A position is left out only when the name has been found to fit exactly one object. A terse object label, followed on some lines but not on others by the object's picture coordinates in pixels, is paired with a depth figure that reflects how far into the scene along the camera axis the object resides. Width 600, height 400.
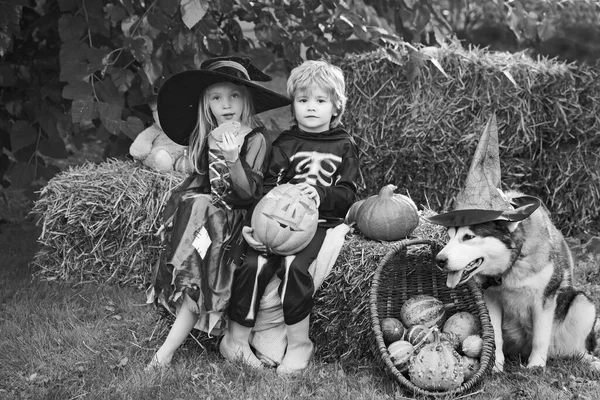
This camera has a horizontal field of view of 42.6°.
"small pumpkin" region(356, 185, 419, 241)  4.15
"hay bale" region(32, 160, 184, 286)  5.51
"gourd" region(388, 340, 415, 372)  3.71
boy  3.95
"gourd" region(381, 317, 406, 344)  3.85
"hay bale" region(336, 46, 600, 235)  5.96
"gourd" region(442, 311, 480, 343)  3.83
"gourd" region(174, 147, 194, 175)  5.71
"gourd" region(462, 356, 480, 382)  3.65
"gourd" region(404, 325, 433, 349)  3.75
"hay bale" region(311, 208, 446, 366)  4.05
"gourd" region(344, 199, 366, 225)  4.40
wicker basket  3.78
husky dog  3.61
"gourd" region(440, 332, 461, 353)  3.76
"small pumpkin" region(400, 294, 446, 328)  3.89
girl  3.99
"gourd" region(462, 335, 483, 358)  3.73
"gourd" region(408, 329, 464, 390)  3.57
